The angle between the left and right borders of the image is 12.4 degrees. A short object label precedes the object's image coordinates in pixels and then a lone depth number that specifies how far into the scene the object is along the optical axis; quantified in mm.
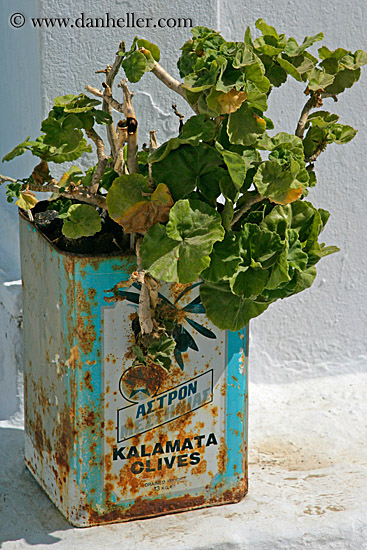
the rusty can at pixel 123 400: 2030
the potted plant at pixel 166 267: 1928
